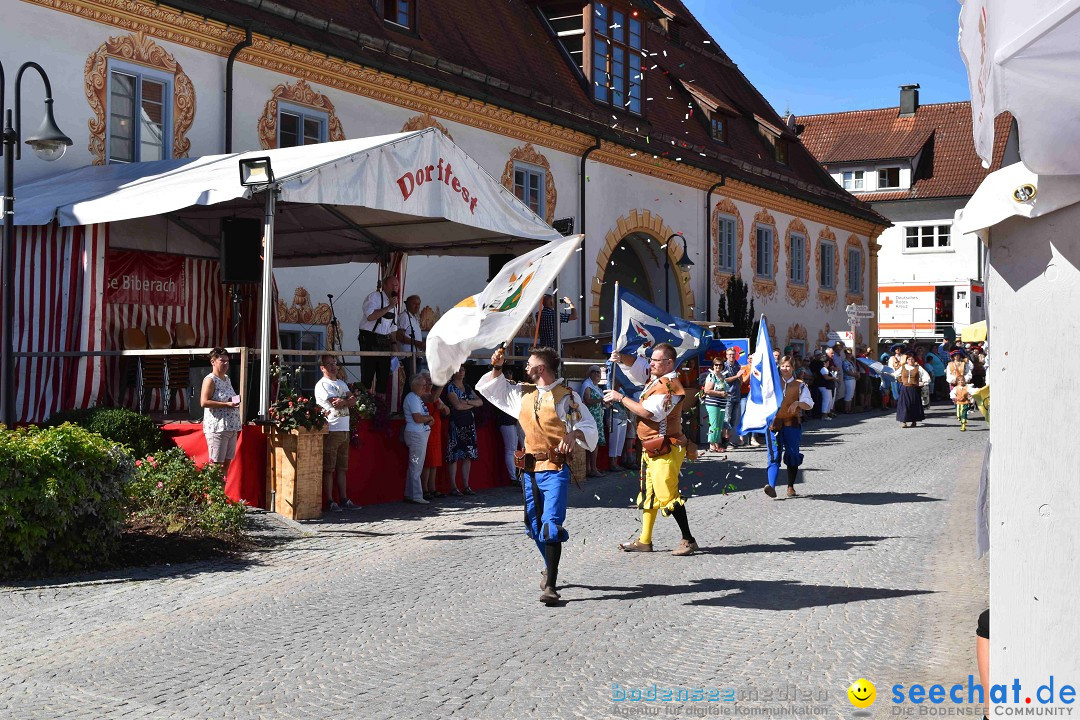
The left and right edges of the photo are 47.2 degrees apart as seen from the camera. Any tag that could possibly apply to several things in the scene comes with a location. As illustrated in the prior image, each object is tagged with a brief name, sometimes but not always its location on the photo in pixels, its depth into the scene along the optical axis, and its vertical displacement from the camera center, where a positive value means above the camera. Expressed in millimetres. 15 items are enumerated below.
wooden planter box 12508 -893
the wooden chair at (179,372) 16031 +180
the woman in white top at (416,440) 14219 -619
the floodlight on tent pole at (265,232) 12266 +1567
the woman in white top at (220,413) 12422 -274
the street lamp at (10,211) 11492 +1655
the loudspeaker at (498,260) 17391 +1780
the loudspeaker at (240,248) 15445 +1721
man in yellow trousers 10477 -484
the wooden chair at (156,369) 15352 +212
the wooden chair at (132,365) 14988 +252
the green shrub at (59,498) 9188 -850
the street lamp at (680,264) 27438 +2772
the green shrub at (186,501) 10938 -1045
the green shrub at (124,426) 12703 -423
